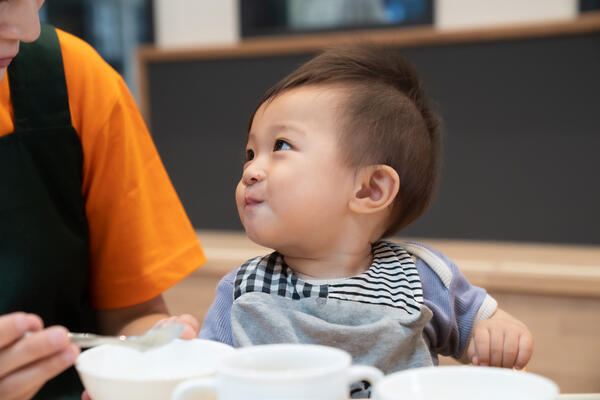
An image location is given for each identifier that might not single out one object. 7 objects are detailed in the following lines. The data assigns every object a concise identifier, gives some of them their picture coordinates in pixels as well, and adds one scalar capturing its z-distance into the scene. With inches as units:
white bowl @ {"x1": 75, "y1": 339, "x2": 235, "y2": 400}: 21.0
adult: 36.3
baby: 32.2
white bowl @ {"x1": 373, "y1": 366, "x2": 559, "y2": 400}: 19.1
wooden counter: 73.5
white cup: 17.6
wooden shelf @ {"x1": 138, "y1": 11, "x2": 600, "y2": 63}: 86.0
